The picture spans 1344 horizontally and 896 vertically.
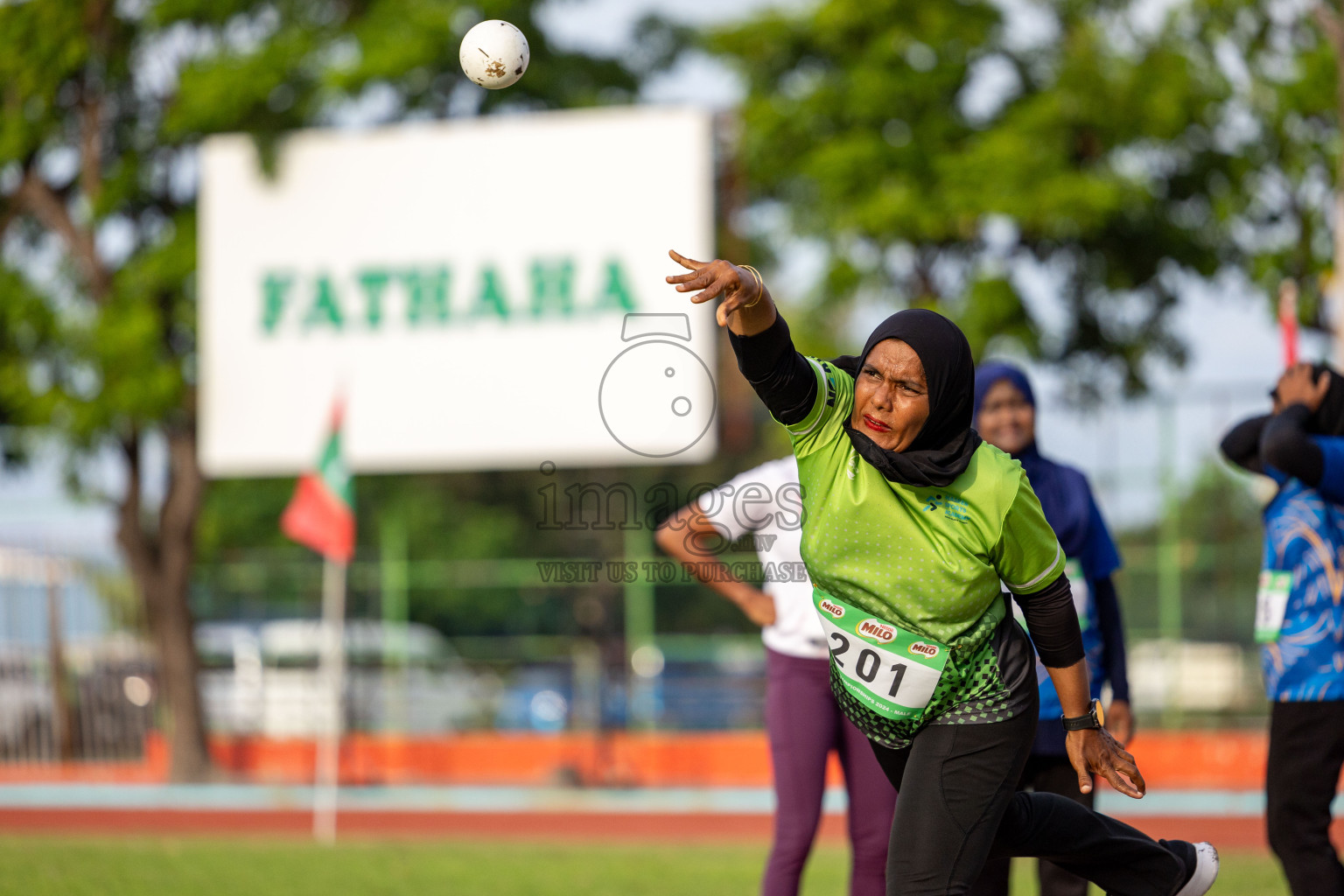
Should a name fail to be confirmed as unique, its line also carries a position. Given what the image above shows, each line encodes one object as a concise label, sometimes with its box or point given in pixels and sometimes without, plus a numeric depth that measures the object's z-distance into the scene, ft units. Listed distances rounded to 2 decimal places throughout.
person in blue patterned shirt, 31.42
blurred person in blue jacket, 32.30
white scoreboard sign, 104.12
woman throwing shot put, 23.36
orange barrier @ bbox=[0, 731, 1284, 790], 96.53
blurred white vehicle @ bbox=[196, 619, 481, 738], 114.42
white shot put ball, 38.29
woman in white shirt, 32.53
